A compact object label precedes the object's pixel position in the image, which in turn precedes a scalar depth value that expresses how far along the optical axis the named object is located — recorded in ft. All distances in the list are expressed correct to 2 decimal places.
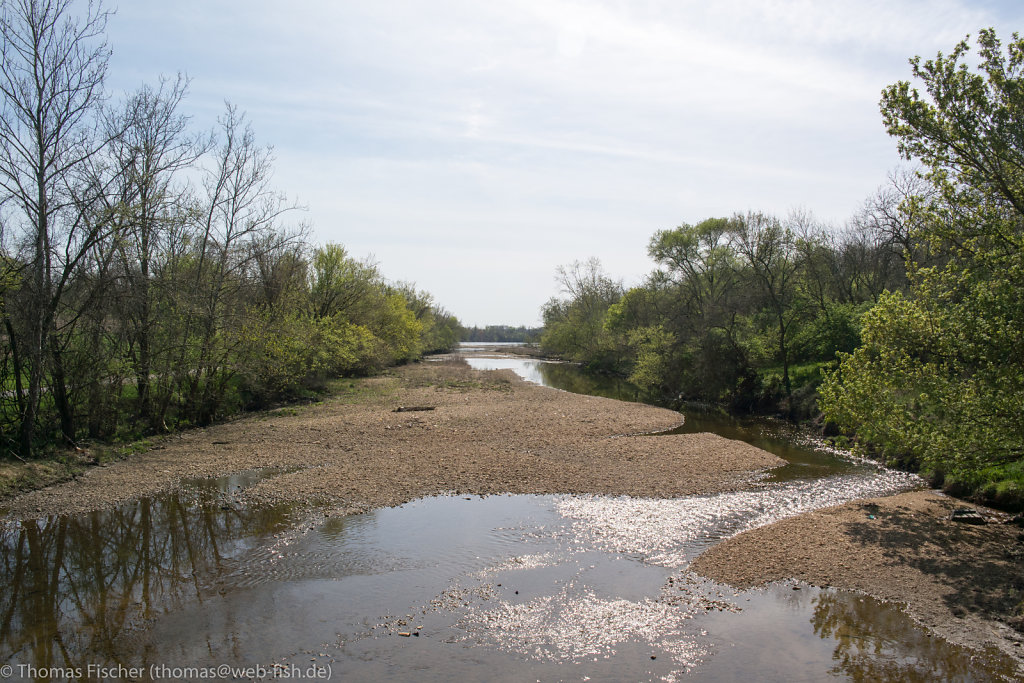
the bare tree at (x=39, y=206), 48.80
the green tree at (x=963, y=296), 31.96
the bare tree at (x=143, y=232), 56.85
